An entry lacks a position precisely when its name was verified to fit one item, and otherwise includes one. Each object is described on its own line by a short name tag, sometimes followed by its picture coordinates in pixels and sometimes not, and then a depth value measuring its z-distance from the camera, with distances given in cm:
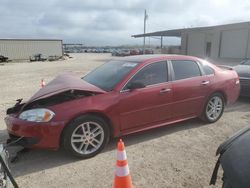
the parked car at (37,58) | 3400
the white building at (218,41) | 2173
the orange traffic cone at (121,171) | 271
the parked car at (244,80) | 710
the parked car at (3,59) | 3120
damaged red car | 352
